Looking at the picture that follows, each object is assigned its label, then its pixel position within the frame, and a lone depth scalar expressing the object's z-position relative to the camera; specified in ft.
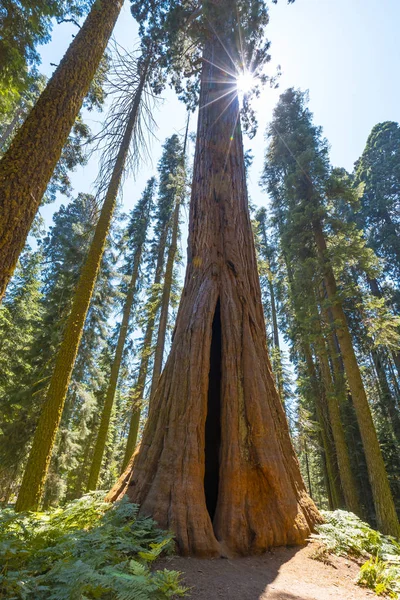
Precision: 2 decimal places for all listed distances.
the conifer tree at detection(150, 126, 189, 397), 37.80
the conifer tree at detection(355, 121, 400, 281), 63.26
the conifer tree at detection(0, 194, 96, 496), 35.24
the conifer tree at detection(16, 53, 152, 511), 16.90
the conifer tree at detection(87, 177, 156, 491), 34.49
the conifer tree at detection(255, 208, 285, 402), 47.42
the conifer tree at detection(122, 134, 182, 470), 39.75
